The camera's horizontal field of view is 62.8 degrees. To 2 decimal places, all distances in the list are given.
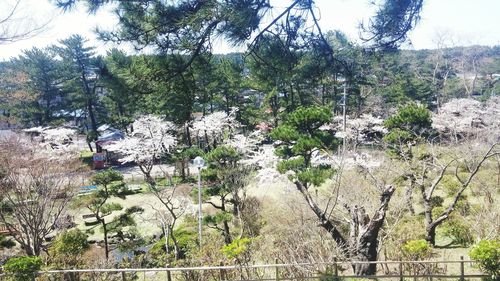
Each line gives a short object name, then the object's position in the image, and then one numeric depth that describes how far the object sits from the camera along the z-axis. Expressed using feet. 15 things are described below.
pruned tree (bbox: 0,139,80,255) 30.73
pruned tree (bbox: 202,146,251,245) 36.73
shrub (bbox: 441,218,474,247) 34.86
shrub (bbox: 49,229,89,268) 27.17
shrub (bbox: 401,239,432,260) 22.47
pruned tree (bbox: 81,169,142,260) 36.94
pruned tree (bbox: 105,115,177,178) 60.64
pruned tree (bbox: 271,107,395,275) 22.08
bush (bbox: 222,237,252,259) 20.73
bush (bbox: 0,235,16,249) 37.24
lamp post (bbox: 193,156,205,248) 33.36
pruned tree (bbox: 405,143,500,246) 33.04
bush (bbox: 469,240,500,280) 19.65
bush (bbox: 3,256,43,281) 20.39
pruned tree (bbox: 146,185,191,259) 31.99
